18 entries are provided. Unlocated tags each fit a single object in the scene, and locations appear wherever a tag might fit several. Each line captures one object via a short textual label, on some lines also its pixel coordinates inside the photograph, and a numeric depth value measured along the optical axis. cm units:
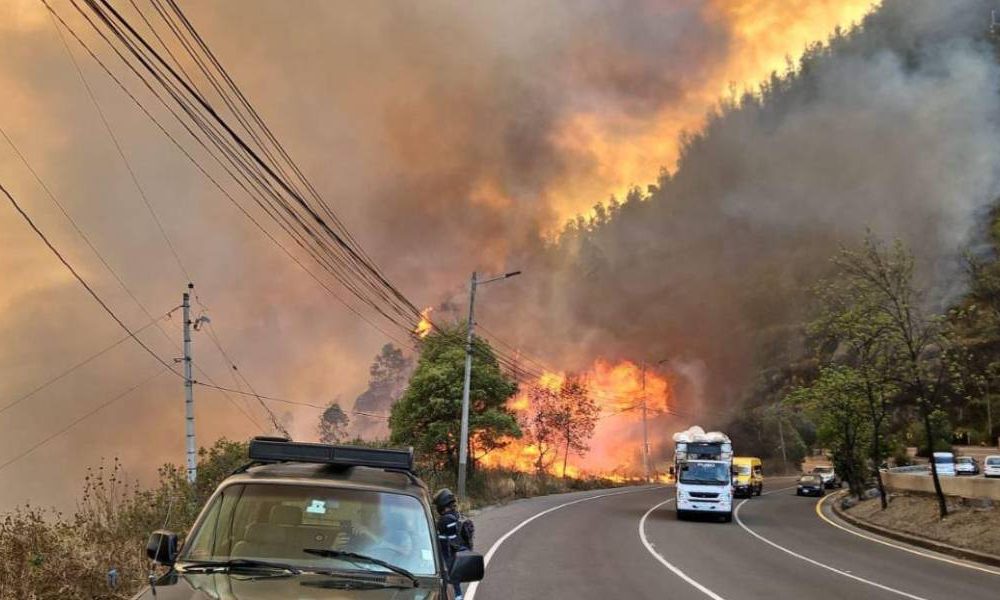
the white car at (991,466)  3744
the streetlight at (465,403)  2672
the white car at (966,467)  4375
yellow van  4009
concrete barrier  1933
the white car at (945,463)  3934
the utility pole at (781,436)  7844
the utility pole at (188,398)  2778
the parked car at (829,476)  5003
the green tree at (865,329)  2205
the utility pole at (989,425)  6084
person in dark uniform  649
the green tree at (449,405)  3400
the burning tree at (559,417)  5281
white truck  2389
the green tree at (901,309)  2094
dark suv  373
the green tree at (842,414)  2731
